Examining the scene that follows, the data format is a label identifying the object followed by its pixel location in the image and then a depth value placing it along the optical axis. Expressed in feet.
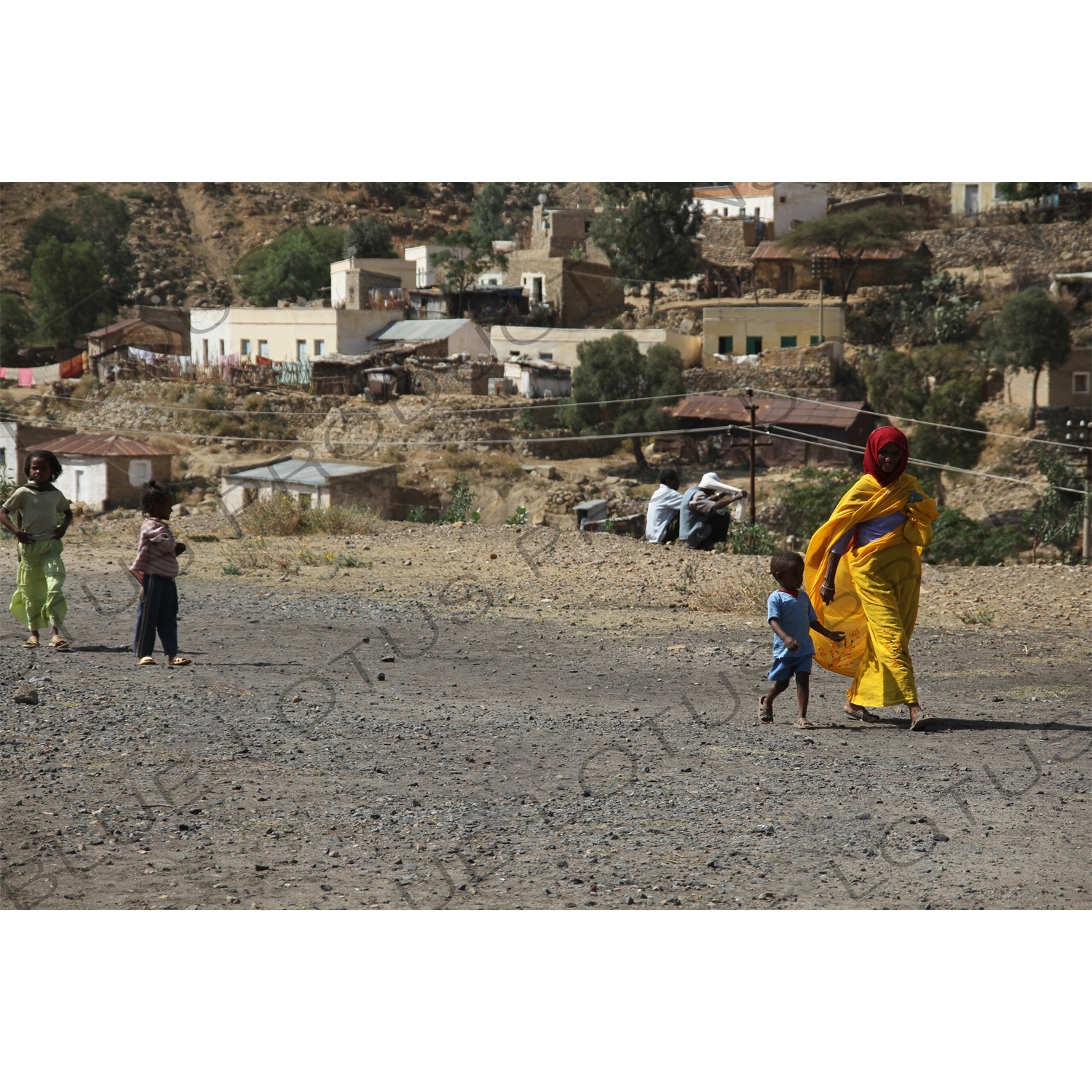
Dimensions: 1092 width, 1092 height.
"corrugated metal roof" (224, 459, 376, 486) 71.00
